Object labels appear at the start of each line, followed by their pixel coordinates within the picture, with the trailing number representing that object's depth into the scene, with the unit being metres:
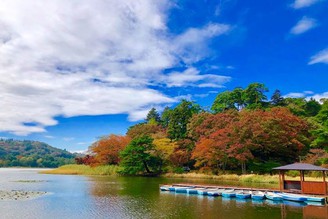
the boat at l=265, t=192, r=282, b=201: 21.11
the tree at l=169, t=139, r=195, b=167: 48.59
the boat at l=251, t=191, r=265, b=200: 21.77
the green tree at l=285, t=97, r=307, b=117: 51.94
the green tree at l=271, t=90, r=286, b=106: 60.87
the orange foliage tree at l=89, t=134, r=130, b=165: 54.66
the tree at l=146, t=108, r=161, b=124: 85.10
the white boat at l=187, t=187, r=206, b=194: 26.06
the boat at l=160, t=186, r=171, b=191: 27.75
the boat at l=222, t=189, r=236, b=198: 23.05
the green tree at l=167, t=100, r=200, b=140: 54.19
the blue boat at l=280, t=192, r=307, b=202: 19.93
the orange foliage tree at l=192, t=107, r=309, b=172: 40.16
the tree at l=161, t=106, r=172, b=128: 69.50
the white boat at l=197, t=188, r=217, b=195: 24.95
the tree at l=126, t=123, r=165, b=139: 62.32
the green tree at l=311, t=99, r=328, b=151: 30.25
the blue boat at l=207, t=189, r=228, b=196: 24.15
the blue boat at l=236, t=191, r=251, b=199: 22.31
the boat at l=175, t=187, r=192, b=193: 26.95
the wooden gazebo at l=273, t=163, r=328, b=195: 20.88
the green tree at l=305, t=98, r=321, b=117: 60.25
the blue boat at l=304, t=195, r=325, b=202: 19.33
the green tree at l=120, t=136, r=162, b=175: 46.09
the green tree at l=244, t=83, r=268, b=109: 58.69
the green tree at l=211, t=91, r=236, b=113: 62.06
